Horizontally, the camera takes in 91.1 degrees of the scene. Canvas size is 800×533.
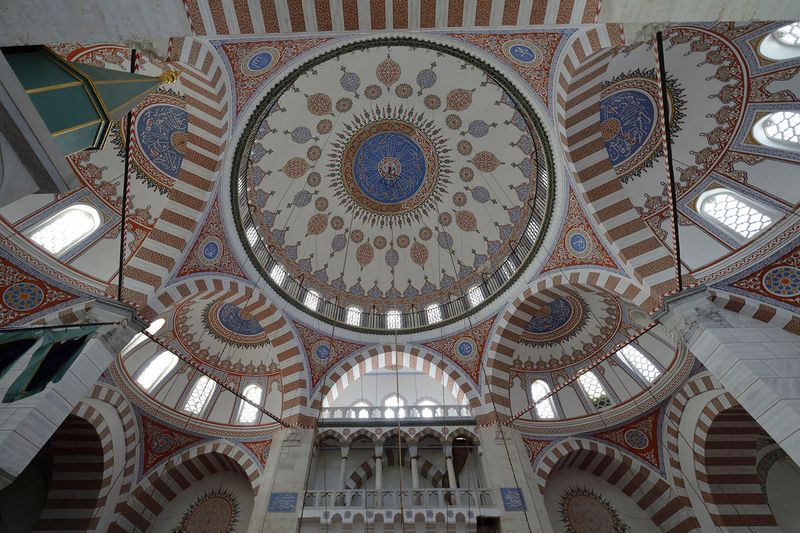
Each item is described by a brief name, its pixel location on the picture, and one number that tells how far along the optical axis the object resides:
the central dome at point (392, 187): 10.88
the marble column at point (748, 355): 4.73
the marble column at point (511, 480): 7.69
